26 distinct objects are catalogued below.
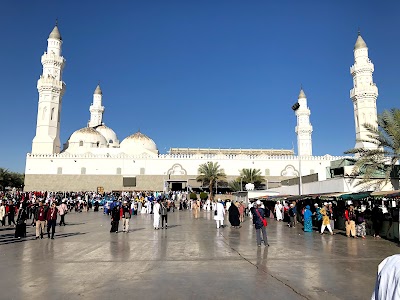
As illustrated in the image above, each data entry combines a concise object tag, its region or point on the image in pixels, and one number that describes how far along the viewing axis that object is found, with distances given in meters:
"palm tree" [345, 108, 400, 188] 15.14
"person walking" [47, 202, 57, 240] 10.45
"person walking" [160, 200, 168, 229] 13.52
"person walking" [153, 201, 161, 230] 13.37
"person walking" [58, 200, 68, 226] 14.53
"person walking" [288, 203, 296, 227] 14.67
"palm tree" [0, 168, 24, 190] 49.03
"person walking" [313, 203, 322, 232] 13.05
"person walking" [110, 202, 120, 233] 11.88
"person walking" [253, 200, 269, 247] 8.91
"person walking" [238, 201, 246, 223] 17.57
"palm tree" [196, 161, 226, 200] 46.53
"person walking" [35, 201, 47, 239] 10.41
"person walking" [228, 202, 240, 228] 13.84
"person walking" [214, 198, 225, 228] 13.57
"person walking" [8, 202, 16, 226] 14.93
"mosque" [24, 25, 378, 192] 42.88
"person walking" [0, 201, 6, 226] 14.55
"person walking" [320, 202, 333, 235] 11.91
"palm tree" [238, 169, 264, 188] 47.47
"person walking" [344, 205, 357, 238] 11.06
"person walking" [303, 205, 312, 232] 12.62
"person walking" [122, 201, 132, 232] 12.11
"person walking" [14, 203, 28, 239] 10.48
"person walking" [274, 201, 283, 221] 19.16
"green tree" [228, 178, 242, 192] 47.38
